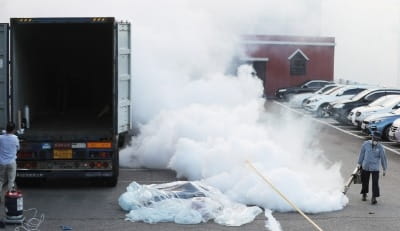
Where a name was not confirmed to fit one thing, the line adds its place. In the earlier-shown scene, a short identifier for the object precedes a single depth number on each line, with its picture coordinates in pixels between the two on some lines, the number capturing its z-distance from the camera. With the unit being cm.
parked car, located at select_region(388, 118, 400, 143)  1948
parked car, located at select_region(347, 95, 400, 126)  2356
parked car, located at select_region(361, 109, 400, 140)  2130
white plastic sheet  1029
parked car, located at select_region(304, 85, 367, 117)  2963
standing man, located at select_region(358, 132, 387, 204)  1214
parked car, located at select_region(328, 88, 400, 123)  2634
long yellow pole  1030
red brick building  4247
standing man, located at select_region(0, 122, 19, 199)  1110
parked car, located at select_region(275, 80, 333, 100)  3744
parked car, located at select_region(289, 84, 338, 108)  3272
